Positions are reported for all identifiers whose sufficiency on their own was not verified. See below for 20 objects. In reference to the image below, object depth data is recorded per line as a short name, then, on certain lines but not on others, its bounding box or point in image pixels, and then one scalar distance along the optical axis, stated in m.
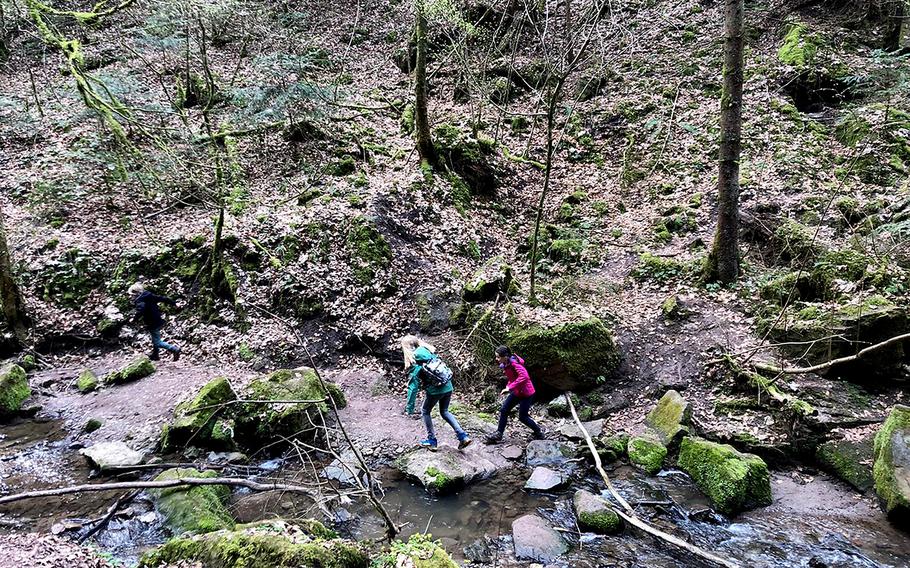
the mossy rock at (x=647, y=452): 6.89
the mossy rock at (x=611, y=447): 7.19
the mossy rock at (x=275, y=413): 7.66
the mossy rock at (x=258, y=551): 3.56
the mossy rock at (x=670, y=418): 7.16
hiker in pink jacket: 7.62
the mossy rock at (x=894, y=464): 5.23
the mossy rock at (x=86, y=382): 9.20
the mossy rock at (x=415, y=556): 4.01
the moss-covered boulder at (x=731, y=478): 5.92
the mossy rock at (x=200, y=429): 7.36
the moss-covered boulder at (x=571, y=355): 8.77
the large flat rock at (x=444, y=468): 6.62
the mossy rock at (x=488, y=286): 10.63
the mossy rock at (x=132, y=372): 9.43
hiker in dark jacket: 10.03
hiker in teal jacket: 7.33
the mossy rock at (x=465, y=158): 14.82
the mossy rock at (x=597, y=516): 5.68
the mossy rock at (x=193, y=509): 5.32
